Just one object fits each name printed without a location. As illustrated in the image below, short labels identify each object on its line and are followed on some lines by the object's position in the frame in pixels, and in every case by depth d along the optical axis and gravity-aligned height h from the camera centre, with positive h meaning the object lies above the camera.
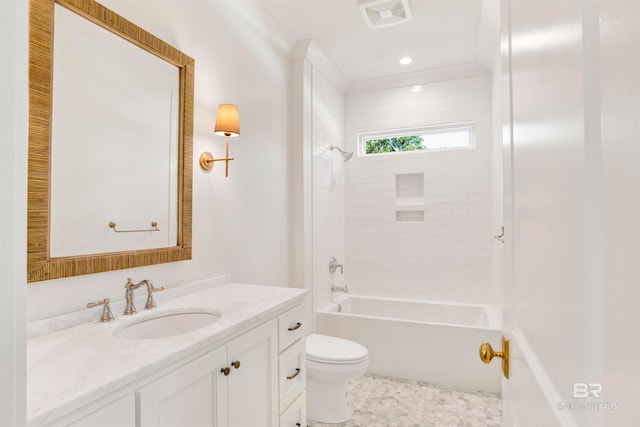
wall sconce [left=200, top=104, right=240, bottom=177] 1.82 +0.51
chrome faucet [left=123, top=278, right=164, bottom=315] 1.40 -0.31
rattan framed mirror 1.13 +0.26
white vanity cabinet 0.80 -0.43
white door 0.31 +0.01
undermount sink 1.37 -0.43
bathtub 2.58 -0.99
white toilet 2.13 -1.00
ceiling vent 2.25 +1.41
